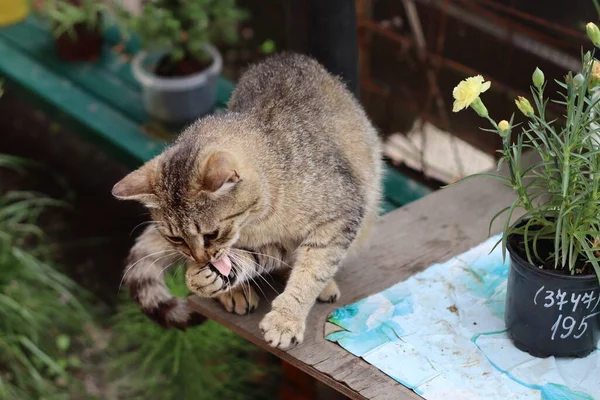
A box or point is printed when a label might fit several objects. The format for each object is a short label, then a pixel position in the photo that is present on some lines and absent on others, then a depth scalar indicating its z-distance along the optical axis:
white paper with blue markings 1.85
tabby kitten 1.88
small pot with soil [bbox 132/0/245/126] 3.38
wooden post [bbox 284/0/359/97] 2.46
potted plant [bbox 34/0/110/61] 3.88
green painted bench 3.50
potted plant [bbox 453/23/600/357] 1.68
